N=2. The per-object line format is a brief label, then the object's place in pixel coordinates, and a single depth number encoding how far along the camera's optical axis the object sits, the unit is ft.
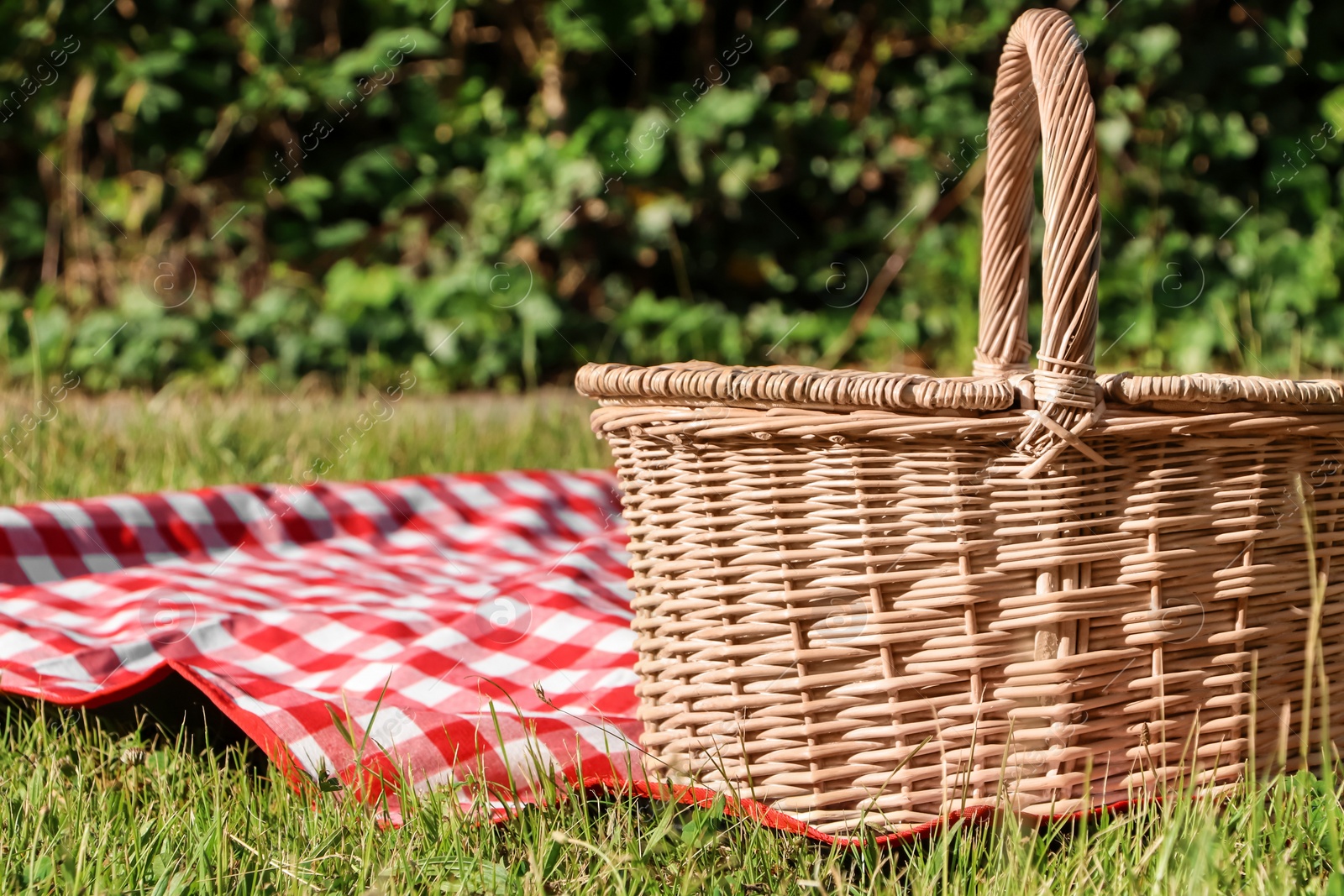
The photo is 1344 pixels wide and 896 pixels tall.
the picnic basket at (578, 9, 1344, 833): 5.02
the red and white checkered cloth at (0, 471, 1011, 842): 5.39
